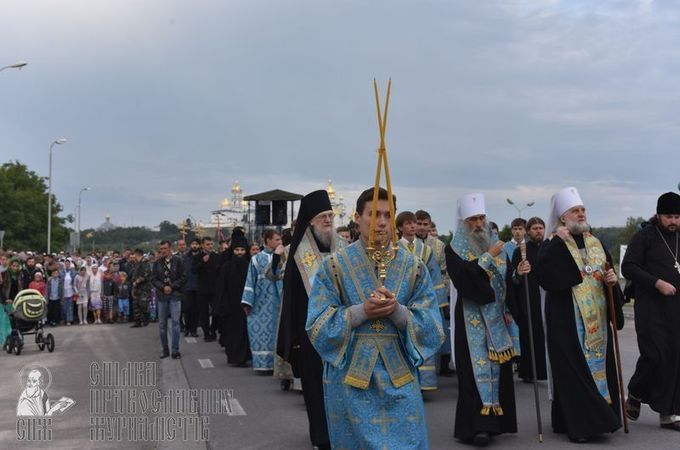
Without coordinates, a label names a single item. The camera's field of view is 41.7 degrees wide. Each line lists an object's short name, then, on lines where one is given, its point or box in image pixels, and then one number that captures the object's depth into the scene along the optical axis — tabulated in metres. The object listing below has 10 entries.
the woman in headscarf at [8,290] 17.34
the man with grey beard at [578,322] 8.02
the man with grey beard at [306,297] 7.58
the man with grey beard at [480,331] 8.01
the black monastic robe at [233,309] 14.44
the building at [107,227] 128.73
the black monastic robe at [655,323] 8.62
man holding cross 4.85
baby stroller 15.96
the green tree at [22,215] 76.19
